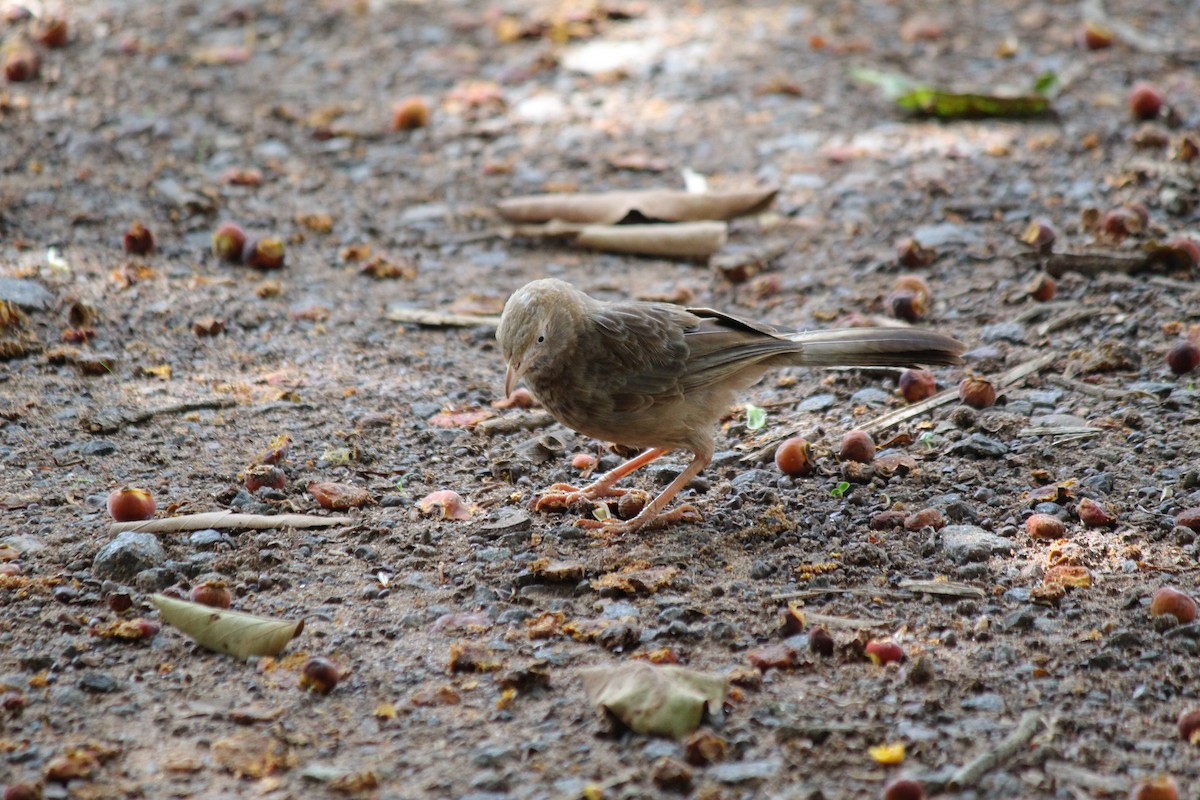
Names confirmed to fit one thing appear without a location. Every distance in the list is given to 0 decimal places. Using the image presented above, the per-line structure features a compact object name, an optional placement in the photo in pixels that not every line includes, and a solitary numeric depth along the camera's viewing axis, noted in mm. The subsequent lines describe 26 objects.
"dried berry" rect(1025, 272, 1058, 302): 14234
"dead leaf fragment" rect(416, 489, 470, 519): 10734
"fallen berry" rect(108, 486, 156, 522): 9922
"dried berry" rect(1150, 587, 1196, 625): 8500
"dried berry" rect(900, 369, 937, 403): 12773
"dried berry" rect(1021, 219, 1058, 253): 14960
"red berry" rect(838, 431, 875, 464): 11508
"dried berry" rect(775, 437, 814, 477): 11367
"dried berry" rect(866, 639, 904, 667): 8297
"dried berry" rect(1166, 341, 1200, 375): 12195
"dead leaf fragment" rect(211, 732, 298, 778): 7215
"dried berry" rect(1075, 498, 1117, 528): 10031
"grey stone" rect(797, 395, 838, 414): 12961
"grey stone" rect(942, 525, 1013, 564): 9781
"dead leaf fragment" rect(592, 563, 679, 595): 9477
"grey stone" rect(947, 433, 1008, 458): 11437
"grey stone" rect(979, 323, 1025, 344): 13664
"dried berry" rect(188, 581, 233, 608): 8898
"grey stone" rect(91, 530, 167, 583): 9297
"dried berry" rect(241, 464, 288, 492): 10852
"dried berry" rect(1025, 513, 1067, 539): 9883
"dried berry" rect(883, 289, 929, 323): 14047
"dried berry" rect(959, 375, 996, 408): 12273
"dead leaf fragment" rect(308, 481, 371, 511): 10766
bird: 10867
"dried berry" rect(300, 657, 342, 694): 7992
